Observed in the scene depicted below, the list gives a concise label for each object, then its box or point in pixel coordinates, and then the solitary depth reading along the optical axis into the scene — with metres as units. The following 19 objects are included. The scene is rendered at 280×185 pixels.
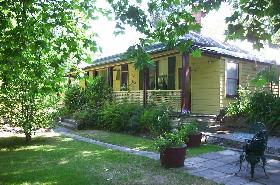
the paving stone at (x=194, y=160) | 6.17
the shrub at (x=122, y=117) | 10.19
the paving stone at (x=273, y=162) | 6.06
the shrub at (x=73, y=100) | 15.20
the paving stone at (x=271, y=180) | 4.90
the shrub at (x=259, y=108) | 8.79
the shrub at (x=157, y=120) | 9.17
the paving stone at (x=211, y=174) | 5.19
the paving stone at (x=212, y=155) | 6.59
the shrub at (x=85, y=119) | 11.82
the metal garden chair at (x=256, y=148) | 5.12
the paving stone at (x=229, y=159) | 6.27
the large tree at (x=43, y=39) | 4.76
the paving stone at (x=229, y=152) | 6.92
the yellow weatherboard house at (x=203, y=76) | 11.05
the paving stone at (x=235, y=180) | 4.87
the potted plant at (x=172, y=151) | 5.78
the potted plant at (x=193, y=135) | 7.50
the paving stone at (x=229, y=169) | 5.52
